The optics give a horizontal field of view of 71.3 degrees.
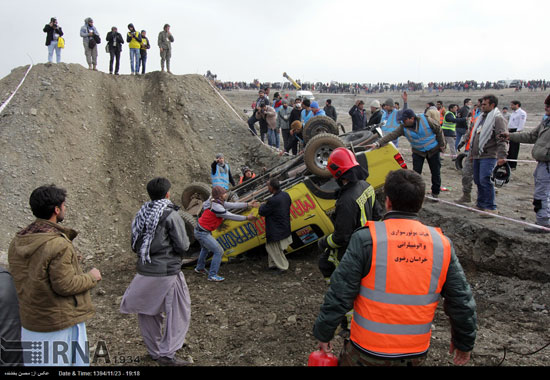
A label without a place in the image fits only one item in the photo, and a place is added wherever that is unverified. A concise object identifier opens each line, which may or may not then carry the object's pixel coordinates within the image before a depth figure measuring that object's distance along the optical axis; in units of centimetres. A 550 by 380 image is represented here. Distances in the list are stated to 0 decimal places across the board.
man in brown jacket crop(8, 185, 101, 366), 263
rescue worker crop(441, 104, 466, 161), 1143
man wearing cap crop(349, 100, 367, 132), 1139
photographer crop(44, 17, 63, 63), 1267
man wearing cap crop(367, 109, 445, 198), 669
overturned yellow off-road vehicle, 611
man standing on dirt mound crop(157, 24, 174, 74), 1406
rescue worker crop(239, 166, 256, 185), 865
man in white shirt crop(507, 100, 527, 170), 1072
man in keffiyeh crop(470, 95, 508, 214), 581
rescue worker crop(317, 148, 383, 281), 343
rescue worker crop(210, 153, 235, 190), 858
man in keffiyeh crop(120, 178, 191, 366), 367
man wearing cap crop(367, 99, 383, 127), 1003
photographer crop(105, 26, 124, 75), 1380
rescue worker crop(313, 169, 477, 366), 211
